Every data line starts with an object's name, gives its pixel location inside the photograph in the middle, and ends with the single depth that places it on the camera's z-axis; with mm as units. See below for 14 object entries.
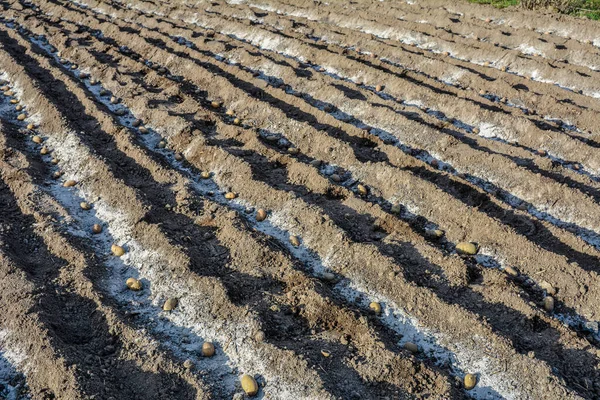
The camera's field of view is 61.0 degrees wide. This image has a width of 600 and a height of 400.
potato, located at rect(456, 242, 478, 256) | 4051
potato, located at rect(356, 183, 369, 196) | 4799
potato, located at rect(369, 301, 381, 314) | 3543
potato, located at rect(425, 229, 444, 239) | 4241
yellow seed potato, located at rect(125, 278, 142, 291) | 3764
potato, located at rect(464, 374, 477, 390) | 3051
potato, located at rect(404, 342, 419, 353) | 3258
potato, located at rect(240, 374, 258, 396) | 2980
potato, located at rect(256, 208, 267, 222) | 4461
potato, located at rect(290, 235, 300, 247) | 4180
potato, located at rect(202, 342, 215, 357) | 3232
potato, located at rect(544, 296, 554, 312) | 3516
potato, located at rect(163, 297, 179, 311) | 3584
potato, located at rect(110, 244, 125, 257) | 4098
